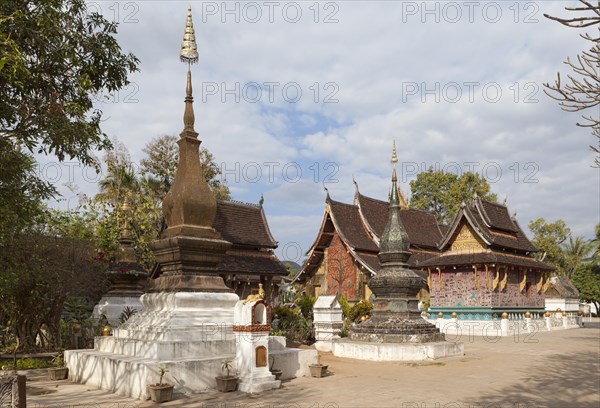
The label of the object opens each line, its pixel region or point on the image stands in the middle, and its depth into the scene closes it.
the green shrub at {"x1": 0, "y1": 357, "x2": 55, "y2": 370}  13.45
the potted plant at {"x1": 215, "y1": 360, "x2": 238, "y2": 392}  10.35
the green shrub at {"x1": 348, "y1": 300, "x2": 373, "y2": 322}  22.88
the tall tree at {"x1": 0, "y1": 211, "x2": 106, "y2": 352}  13.98
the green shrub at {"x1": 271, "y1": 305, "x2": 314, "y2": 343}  20.47
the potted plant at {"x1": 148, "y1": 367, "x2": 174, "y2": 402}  9.37
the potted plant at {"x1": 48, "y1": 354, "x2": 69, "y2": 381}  12.10
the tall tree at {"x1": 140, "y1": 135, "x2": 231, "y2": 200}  40.03
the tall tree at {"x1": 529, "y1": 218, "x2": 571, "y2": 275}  57.41
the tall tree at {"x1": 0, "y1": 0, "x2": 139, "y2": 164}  8.78
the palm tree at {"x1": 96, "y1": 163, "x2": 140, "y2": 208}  31.39
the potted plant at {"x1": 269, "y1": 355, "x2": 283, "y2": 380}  11.34
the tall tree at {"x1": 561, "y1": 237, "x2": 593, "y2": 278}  59.84
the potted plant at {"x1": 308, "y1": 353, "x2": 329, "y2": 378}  12.22
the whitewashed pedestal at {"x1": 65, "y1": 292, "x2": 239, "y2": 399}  10.08
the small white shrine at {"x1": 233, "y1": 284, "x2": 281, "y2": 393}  10.58
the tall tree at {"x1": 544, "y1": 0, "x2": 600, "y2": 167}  5.26
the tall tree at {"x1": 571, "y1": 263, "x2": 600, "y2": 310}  51.66
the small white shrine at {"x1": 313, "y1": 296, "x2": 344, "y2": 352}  19.83
